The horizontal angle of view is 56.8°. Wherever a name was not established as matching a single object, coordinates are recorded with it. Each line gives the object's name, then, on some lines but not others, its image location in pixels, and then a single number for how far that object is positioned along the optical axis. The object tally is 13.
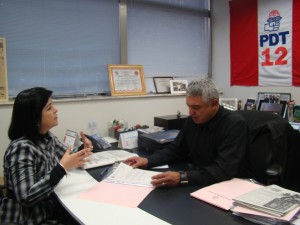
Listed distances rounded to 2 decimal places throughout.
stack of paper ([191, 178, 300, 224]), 1.06
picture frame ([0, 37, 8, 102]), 2.43
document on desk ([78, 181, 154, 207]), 1.31
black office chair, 1.80
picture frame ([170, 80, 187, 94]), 3.54
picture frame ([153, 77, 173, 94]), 3.50
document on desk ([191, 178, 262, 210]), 1.24
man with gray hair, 1.48
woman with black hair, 1.35
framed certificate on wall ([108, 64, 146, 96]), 3.09
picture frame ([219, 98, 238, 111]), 3.59
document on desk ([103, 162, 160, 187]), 1.52
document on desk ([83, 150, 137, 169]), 1.88
